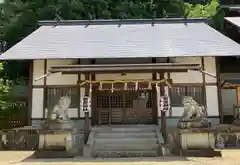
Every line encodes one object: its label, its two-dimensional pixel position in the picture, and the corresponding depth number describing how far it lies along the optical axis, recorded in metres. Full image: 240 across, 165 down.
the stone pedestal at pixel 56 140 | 11.38
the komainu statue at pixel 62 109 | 11.98
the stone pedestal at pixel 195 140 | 11.30
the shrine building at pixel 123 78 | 14.85
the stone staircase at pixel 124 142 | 12.09
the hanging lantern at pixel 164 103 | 13.10
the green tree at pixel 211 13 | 24.22
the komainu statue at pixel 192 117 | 11.62
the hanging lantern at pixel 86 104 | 13.11
